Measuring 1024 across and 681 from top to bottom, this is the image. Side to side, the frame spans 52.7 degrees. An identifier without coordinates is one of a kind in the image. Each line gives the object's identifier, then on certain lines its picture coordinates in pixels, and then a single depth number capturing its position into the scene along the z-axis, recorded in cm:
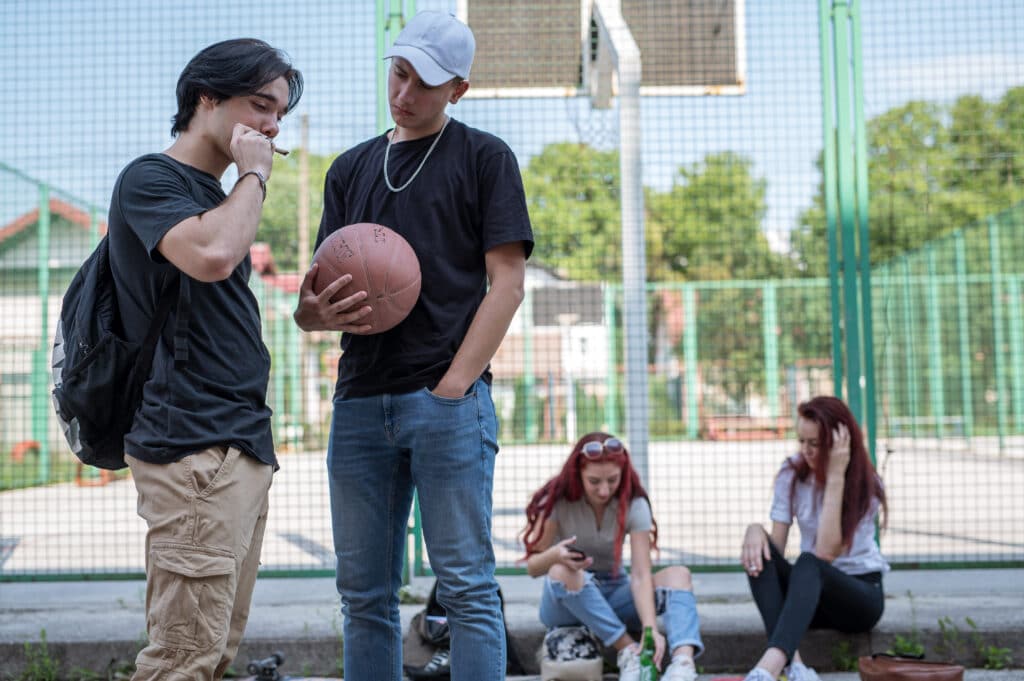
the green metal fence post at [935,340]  1667
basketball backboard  596
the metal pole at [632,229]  572
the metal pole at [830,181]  555
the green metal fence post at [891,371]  1702
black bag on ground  419
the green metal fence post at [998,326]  1585
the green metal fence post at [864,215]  539
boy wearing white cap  270
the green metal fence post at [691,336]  1772
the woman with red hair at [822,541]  426
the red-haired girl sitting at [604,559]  429
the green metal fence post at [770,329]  1735
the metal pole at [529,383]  1098
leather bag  380
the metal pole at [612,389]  1634
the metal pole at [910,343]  1680
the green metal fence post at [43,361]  960
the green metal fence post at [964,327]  1642
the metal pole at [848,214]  542
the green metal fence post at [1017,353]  1578
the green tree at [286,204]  1574
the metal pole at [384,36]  554
